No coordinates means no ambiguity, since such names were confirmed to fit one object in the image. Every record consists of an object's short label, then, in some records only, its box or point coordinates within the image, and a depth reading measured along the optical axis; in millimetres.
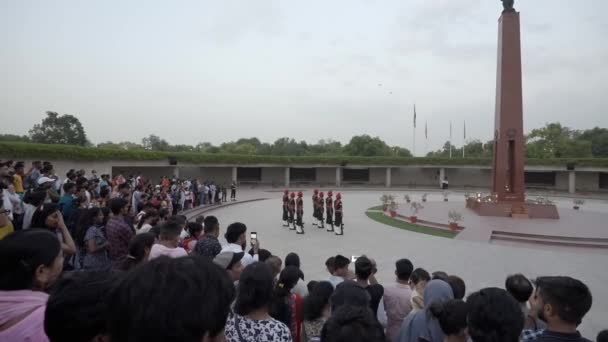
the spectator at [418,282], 3137
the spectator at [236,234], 4000
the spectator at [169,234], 3574
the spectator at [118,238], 3971
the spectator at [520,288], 2813
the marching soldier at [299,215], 12242
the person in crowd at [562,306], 1903
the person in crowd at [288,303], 2646
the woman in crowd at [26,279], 1430
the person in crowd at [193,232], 4900
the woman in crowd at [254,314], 1860
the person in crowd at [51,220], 3512
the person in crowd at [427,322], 2375
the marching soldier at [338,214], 11852
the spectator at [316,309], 2401
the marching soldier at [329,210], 12570
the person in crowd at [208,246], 3752
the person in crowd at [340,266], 3705
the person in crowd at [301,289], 3031
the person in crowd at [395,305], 3193
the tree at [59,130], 30359
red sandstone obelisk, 15047
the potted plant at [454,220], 12391
